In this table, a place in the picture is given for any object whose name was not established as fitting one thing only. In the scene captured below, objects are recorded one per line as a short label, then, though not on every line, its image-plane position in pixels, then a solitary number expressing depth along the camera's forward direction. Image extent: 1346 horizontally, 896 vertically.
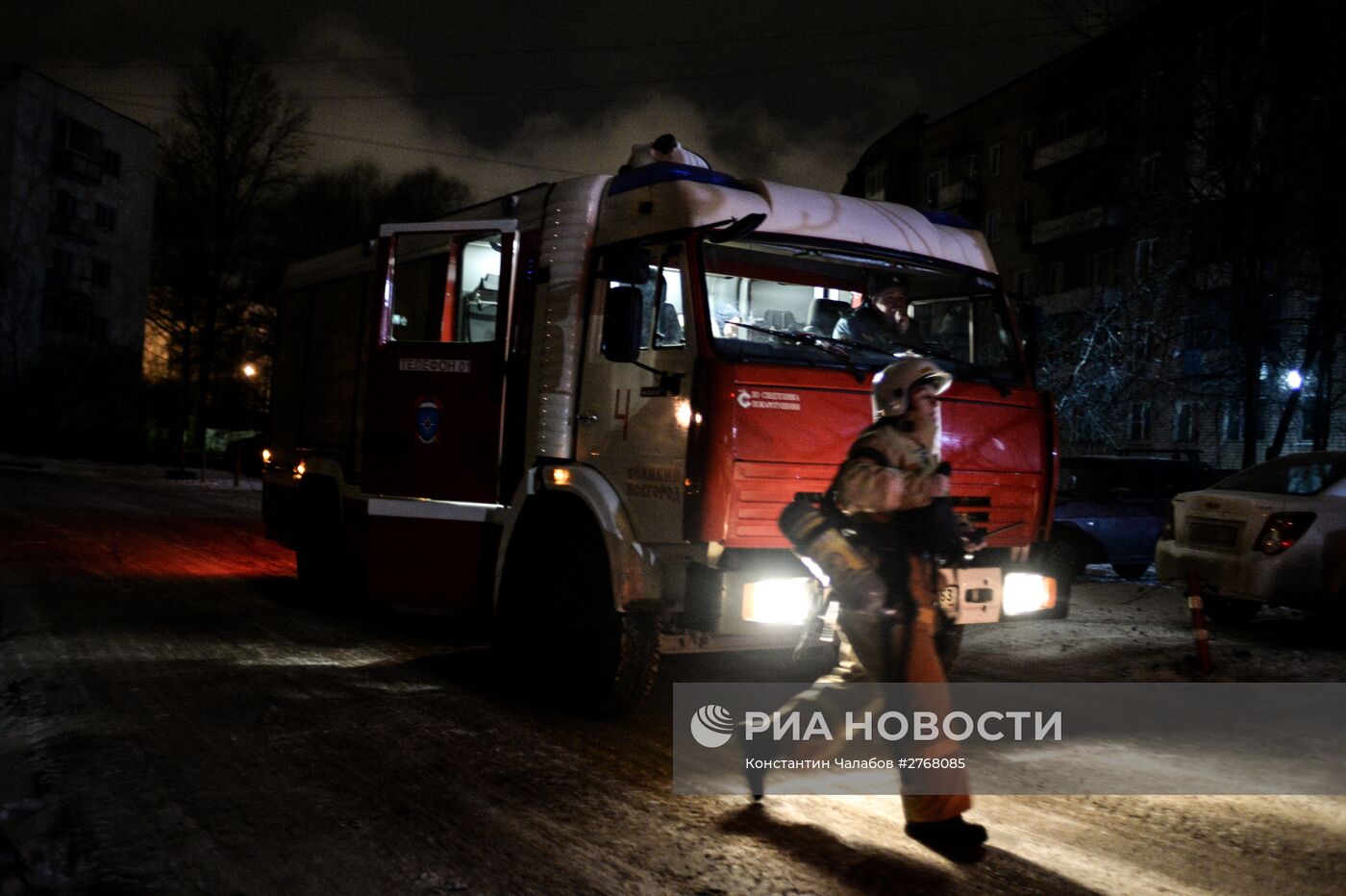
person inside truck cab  6.17
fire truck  5.40
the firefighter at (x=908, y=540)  4.27
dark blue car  13.12
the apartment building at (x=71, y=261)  42.22
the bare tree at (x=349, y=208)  46.12
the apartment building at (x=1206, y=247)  19.36
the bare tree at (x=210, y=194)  36.31
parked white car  8.66
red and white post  8.10
